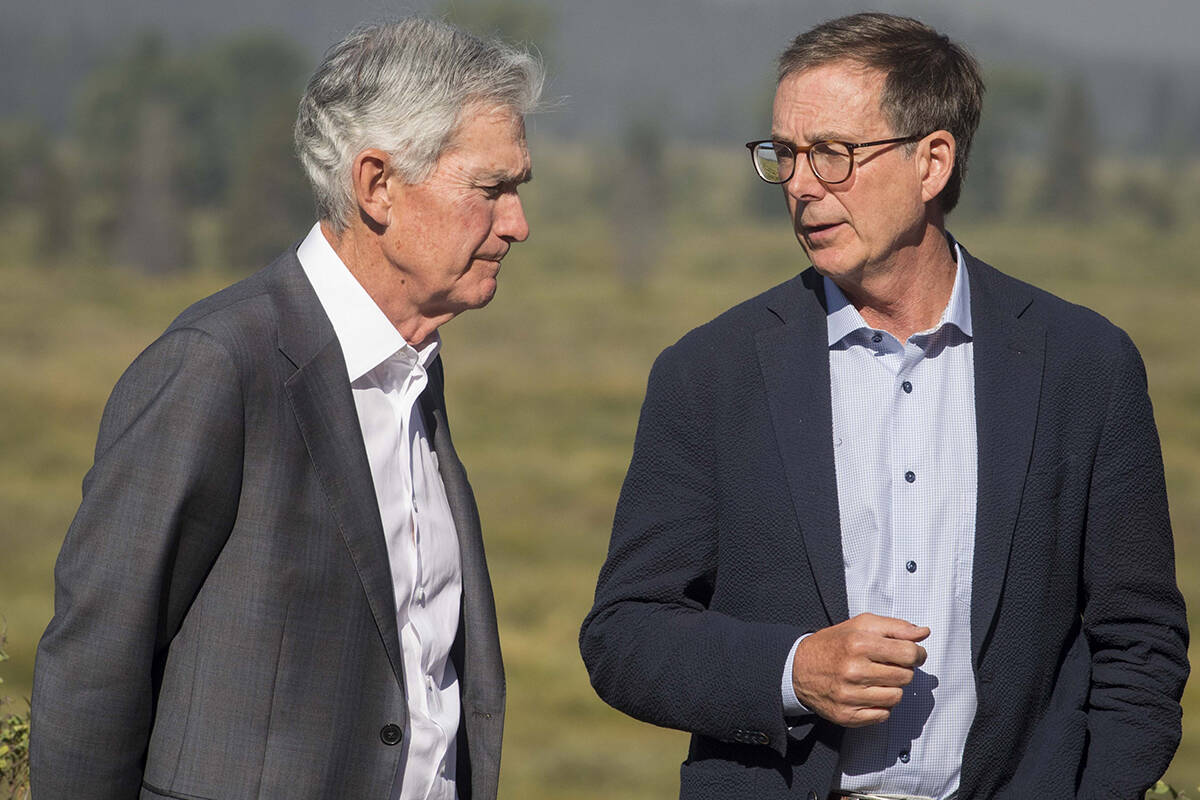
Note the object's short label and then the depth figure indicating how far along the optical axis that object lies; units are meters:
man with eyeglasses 6.60
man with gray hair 6.44
